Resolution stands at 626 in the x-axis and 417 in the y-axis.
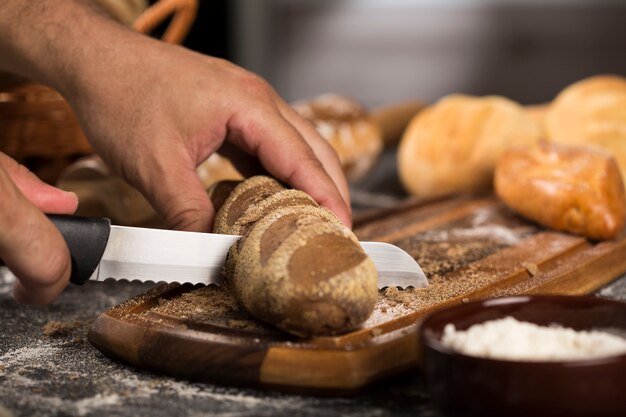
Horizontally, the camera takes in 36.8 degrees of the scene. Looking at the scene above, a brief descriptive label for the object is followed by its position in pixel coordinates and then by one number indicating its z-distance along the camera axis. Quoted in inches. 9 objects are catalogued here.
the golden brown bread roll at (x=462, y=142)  94.9
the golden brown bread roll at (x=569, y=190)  76.4
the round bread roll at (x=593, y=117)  95.4
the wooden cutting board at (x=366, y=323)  48.9
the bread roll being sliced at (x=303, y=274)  49.5
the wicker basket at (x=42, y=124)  87.5
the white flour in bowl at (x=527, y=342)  42.1
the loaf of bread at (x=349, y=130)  102.3
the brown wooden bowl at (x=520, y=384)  39.2
